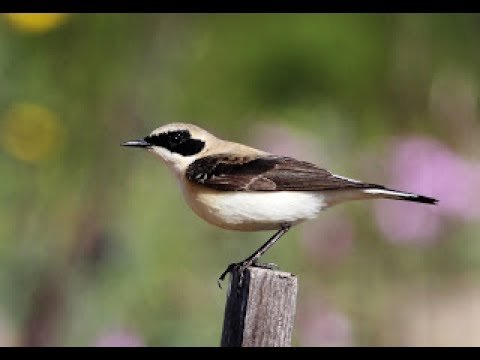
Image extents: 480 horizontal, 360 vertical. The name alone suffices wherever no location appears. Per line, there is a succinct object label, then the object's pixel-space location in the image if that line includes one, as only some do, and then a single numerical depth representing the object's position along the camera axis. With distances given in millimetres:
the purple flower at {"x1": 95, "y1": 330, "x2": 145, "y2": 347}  10492
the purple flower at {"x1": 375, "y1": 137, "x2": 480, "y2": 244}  11727
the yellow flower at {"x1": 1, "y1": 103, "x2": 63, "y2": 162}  12687
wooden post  6707
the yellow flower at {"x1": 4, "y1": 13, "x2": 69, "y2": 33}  12820
